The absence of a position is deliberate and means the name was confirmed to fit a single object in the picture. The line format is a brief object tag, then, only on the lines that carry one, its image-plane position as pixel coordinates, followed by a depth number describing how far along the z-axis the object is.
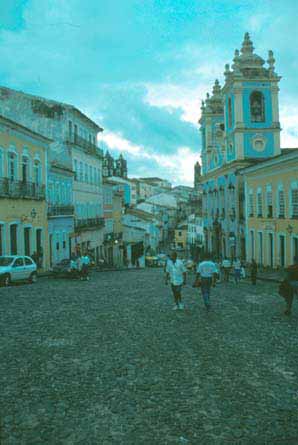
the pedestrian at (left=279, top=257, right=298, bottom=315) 11.82
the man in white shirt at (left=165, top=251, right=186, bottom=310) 12.71
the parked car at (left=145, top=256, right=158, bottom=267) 59.25
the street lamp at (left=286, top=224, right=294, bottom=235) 28.60
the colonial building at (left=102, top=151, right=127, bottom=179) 112.74
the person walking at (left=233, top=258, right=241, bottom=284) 24.73
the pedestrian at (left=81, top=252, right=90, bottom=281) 25.08
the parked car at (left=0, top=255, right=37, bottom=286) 19.93
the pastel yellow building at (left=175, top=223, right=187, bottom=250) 96.64
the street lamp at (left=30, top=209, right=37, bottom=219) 28.66
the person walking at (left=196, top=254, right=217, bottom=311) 12.56
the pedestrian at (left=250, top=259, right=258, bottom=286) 23.40
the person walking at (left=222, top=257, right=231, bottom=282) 25.56
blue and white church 42.88
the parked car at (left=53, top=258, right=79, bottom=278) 26.20
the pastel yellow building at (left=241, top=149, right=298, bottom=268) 28.39
